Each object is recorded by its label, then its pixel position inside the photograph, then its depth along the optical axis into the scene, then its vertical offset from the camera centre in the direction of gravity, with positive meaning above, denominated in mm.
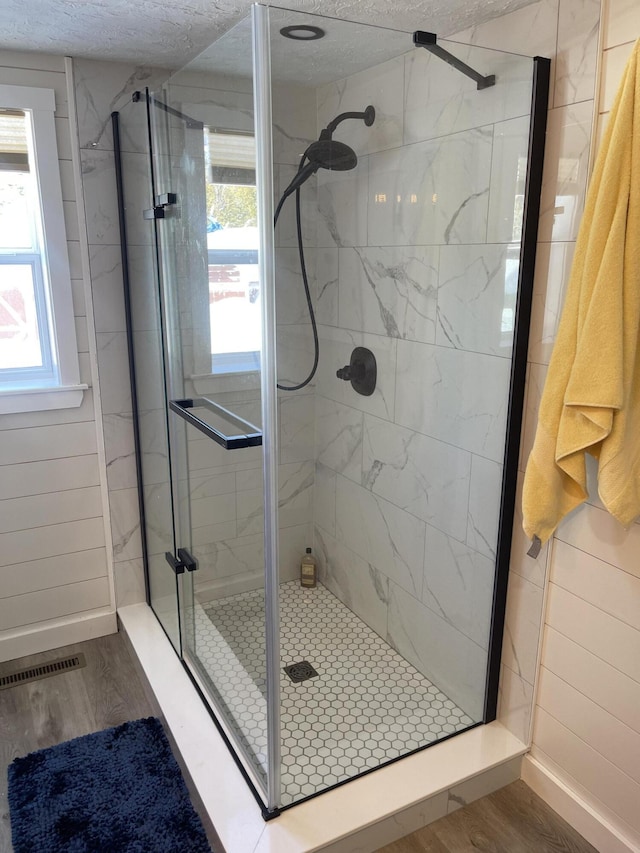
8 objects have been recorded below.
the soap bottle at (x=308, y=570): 1862 -894
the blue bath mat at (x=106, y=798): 1730 -1505
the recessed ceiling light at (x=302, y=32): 1295 +422
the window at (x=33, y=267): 2160 -65
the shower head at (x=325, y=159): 1440 +203
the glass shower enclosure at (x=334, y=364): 1462 -295
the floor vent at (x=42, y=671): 2361 -1502
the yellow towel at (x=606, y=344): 1321 -186
